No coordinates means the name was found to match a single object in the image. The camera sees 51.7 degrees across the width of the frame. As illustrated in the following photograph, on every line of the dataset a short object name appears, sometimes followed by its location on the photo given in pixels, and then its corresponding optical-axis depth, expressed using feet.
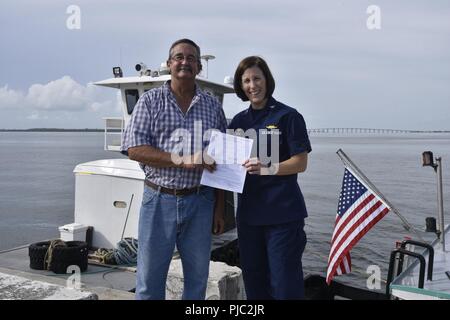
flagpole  19.61
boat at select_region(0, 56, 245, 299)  16.33
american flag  19.43
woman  10.77
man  10.58
